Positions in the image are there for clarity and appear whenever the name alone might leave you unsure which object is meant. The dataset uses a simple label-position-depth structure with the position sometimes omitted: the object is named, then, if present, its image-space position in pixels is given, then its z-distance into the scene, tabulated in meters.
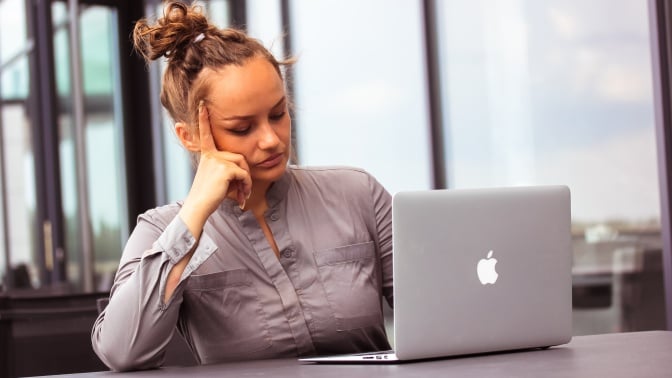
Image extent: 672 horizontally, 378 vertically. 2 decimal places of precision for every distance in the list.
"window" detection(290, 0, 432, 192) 4.54
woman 1.90
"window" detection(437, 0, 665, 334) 3.44
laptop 1.66
